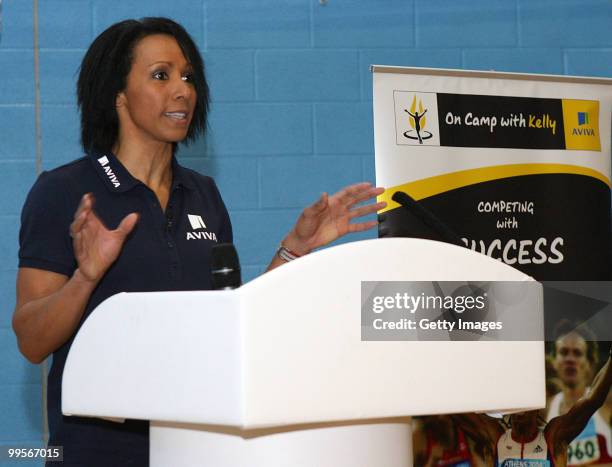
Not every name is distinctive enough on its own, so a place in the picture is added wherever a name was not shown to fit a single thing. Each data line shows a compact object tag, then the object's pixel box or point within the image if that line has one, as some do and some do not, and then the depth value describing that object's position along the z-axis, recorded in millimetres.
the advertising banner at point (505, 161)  6164
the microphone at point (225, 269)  2187
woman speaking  2850
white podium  1794
